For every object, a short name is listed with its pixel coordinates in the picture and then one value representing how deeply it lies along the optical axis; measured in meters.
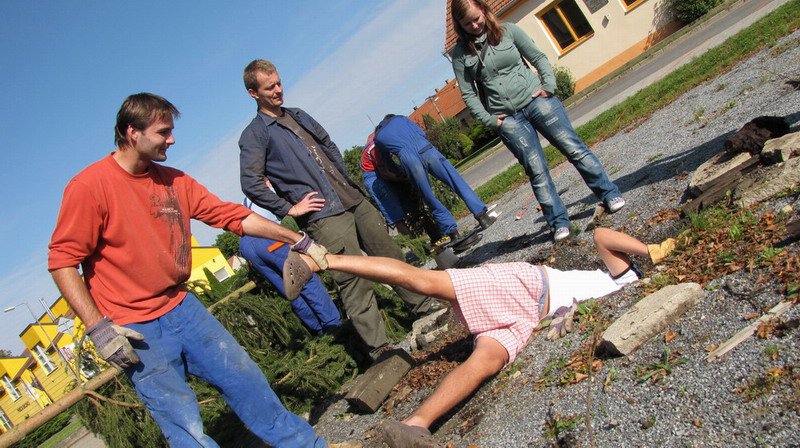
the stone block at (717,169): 4.61
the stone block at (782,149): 4.34
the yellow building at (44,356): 38.81
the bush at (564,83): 25.08
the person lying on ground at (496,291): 3.47
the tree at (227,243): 43.53
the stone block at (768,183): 4.01
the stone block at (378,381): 4.57
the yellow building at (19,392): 40.62
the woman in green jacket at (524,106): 5.59
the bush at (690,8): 21.81
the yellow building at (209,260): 40.88
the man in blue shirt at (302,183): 5.15
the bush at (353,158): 22.35
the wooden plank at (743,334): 2.68
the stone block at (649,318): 3.08
